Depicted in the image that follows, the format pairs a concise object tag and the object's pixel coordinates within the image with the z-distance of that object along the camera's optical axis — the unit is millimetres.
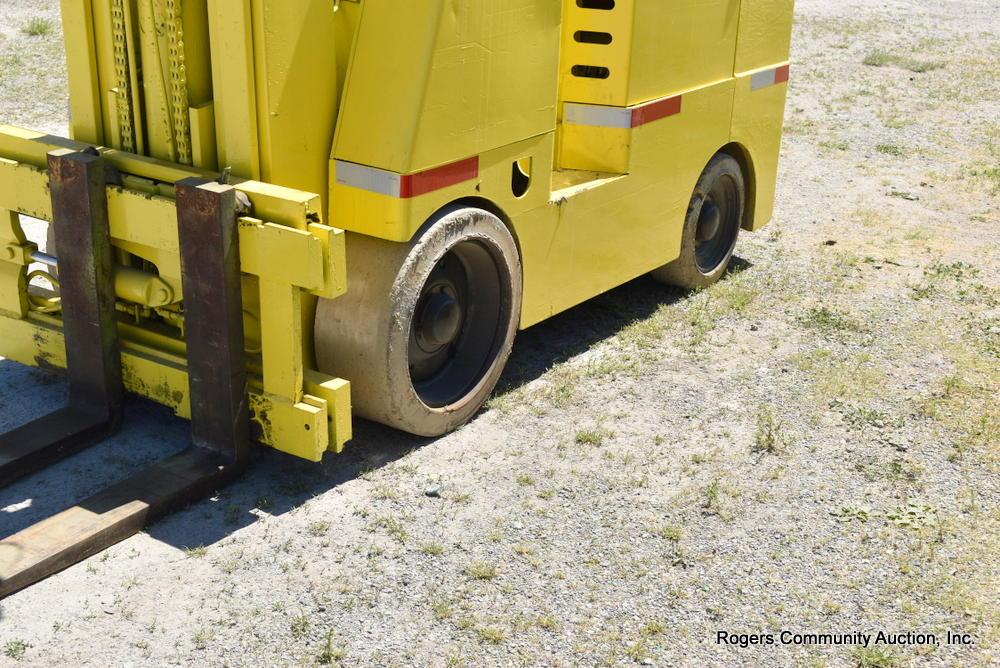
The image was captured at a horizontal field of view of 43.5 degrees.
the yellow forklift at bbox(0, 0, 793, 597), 4547
